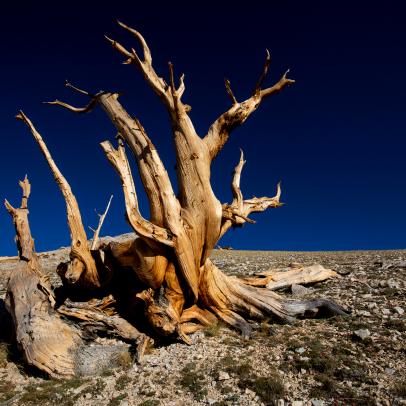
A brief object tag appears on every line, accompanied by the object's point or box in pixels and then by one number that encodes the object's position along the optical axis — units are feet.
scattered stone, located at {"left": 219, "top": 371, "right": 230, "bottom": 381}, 20.01
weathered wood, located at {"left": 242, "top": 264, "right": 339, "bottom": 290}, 36.68
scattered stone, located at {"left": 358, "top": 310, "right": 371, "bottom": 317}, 27.06
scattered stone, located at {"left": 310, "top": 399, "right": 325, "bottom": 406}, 17.28
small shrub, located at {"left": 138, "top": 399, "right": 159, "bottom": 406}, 18.43
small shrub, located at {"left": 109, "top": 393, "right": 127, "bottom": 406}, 18.89
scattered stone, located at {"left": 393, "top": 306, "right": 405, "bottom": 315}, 26.81
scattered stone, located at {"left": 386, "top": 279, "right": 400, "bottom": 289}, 33.18
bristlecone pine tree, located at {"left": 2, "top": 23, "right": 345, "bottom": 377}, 25.43
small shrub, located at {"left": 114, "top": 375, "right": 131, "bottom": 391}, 20.43
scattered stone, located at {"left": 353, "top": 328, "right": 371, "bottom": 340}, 22.80
